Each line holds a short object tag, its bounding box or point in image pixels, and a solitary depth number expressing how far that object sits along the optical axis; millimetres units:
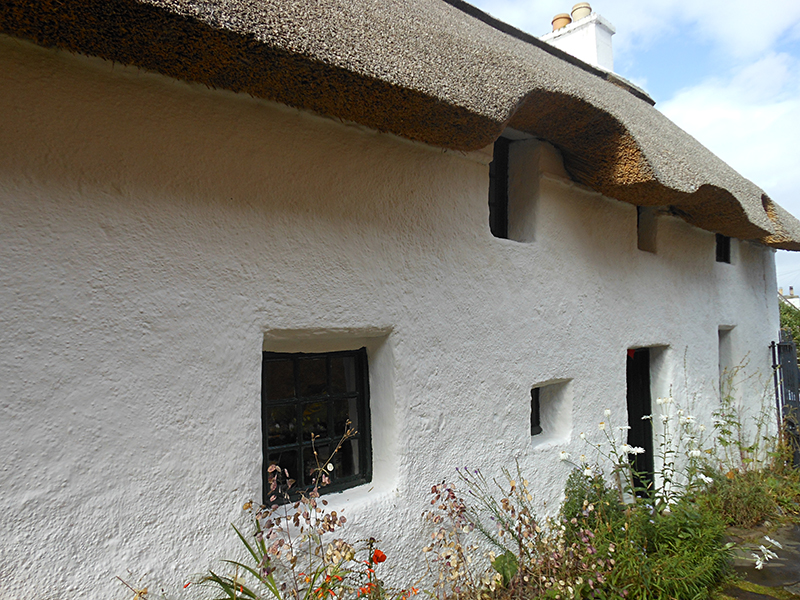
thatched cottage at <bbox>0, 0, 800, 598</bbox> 1701
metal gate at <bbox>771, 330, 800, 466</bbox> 6297
